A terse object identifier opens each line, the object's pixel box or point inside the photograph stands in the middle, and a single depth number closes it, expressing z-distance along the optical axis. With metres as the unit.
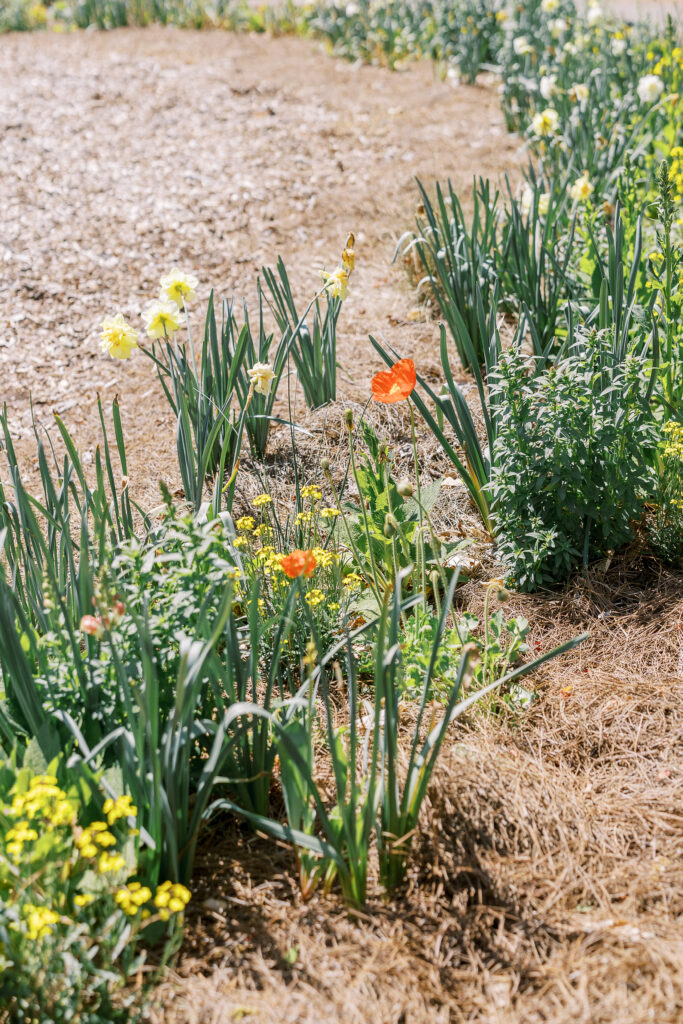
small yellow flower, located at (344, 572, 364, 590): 2.37
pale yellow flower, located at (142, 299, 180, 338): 2.38
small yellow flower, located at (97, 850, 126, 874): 1.40
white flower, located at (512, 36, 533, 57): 5.57
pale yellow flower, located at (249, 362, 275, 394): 2.51
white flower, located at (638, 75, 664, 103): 4.24
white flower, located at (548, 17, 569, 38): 5.70
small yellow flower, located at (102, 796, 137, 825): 1.45
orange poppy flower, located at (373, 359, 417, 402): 2.08
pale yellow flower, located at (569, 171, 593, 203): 3.49
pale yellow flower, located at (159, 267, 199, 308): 2.45
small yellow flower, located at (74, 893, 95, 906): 1.41
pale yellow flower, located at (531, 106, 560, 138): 4.11
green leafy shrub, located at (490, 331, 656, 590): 2.37
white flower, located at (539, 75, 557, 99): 4.70
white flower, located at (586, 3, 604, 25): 5.81
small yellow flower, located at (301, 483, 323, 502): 2.46
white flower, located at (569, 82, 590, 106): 4.57
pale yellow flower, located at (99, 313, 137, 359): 2.35
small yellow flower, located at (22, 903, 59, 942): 1.34
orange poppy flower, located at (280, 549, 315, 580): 1.74
